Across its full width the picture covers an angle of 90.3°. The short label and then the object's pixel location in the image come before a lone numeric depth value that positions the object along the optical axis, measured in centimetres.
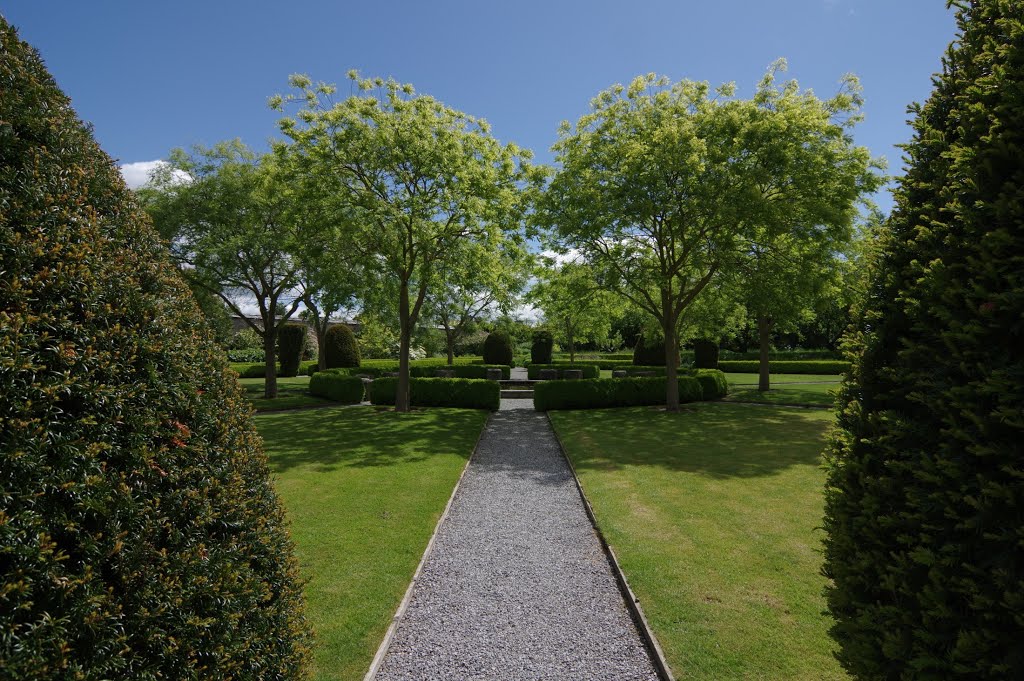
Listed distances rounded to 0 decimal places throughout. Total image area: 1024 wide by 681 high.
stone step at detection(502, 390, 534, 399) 2514
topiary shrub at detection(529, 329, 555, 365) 4394
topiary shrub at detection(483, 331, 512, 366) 4066
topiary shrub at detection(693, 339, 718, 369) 3431
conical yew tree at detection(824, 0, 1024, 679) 198
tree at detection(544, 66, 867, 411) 1585
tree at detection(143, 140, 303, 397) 1978
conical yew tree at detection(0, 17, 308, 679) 158
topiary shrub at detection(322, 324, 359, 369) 3541
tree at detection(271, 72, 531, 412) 1619
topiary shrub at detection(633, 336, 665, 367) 3562
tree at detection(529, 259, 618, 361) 1939
